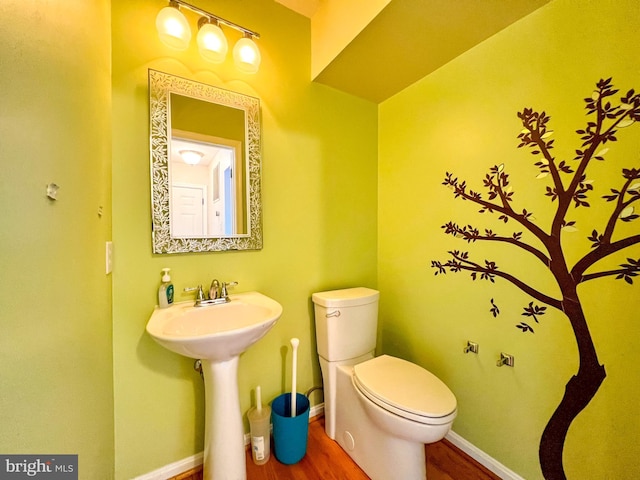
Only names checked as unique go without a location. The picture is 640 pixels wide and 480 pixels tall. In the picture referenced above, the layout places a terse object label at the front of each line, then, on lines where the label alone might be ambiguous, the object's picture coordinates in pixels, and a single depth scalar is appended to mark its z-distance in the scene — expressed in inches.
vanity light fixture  40.8
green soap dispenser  43.3
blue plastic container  48.3
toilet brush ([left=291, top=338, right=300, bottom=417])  50.3
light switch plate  37.0
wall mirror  44.1
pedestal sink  35.9
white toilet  38.7
